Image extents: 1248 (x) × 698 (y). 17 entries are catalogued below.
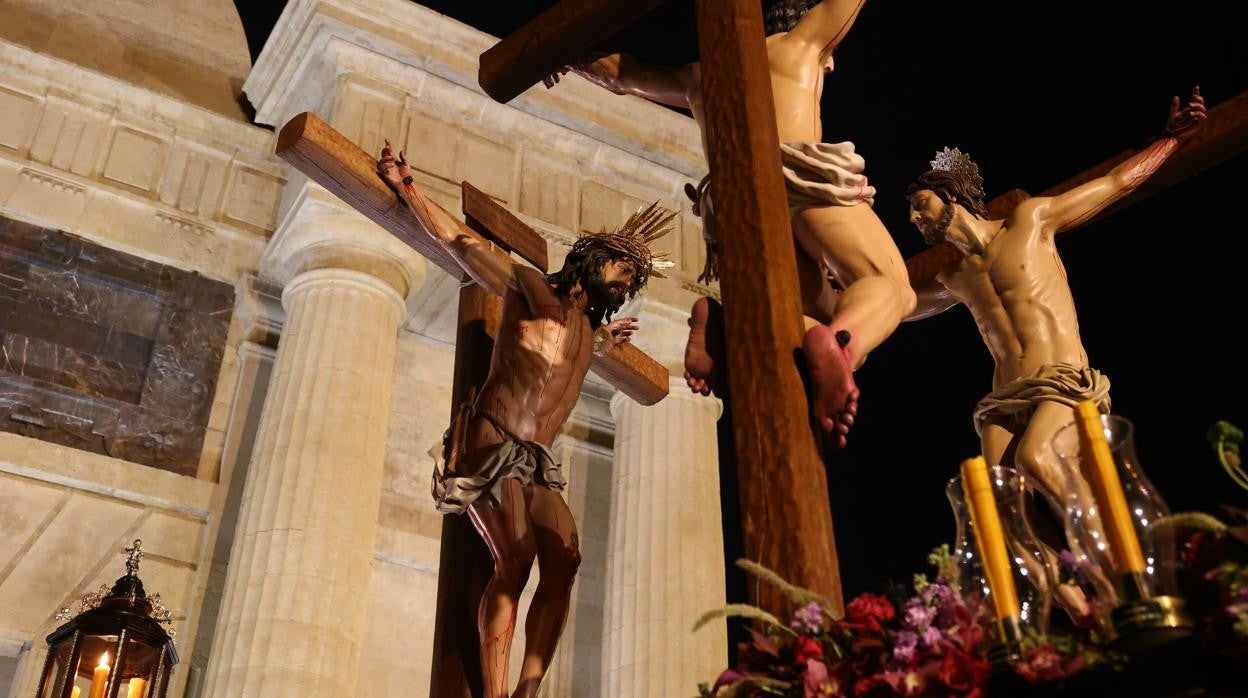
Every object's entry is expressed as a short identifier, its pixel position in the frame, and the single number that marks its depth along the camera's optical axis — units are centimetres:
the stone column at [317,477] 803
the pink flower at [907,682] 207
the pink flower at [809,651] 227
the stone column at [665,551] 953
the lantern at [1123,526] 191
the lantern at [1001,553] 210
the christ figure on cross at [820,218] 306
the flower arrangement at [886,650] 200
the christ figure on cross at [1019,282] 419
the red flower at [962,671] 201
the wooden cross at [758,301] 273
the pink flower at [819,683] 218
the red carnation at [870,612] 228
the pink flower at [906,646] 213
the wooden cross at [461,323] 416
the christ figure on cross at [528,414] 409
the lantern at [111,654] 673
